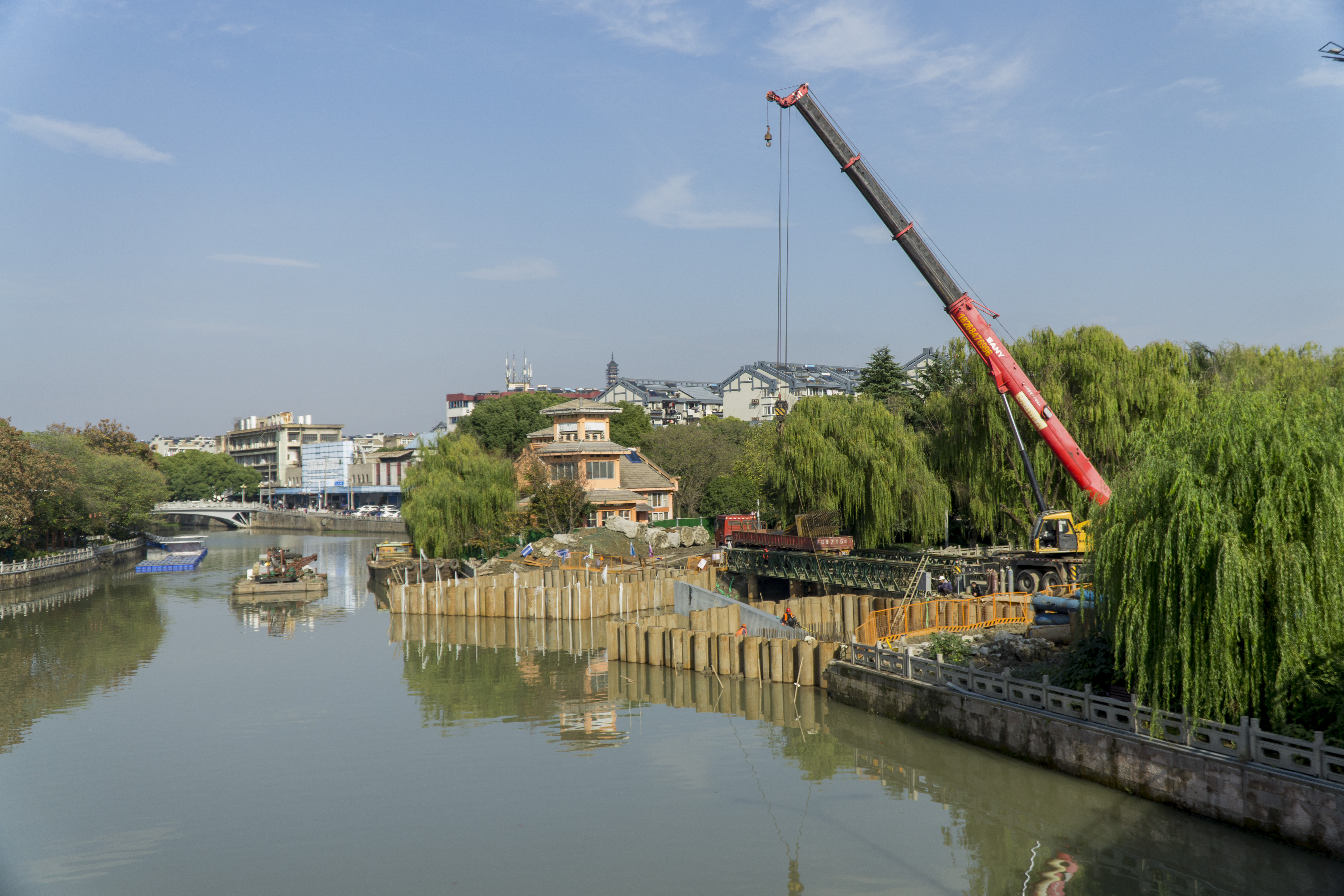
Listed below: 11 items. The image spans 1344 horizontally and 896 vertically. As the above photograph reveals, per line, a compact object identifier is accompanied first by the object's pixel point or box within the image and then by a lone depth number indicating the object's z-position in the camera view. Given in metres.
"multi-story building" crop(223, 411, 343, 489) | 186.62
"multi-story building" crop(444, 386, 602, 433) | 169.62
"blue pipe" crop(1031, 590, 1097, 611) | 21.91
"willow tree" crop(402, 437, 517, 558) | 60.03
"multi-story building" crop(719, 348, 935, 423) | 144.12
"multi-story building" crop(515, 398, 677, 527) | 69.06
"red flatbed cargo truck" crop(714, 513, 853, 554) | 43.47
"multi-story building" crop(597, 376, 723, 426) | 167.12
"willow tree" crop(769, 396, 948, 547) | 47.09
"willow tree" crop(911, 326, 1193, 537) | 41.47
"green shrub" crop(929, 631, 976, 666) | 24.31
